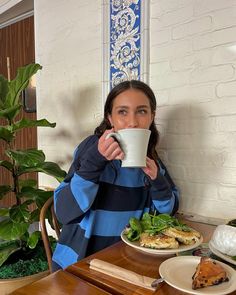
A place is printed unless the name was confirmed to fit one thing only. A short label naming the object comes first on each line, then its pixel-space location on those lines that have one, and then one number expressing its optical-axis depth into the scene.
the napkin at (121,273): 0.61
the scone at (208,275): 0.58
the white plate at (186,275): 0.56
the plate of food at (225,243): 0.72
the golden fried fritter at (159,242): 0.75
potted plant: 1.33
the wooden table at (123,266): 0.59
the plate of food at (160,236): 0.75
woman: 0.95
